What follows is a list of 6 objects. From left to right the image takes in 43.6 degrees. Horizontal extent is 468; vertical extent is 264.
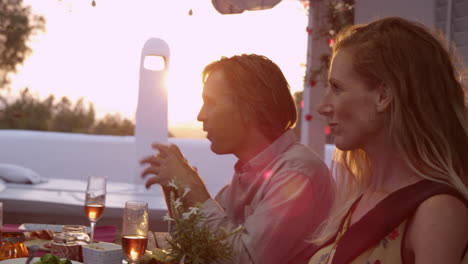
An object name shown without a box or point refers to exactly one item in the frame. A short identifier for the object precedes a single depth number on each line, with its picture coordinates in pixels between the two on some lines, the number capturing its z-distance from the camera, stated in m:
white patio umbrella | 4.01
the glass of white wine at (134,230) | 1.73
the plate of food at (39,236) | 2.23
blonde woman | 1.03
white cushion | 5.43
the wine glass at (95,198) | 2.27
